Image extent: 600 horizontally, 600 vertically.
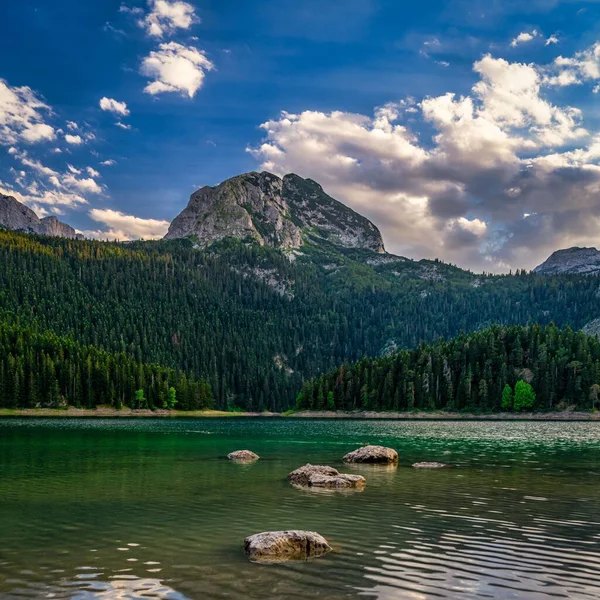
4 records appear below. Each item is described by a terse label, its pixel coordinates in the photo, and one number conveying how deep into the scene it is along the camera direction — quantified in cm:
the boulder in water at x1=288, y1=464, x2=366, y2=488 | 4100
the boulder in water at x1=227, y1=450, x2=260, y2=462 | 5988
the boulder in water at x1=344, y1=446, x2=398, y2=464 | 5706
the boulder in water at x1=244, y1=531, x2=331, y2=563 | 2192
